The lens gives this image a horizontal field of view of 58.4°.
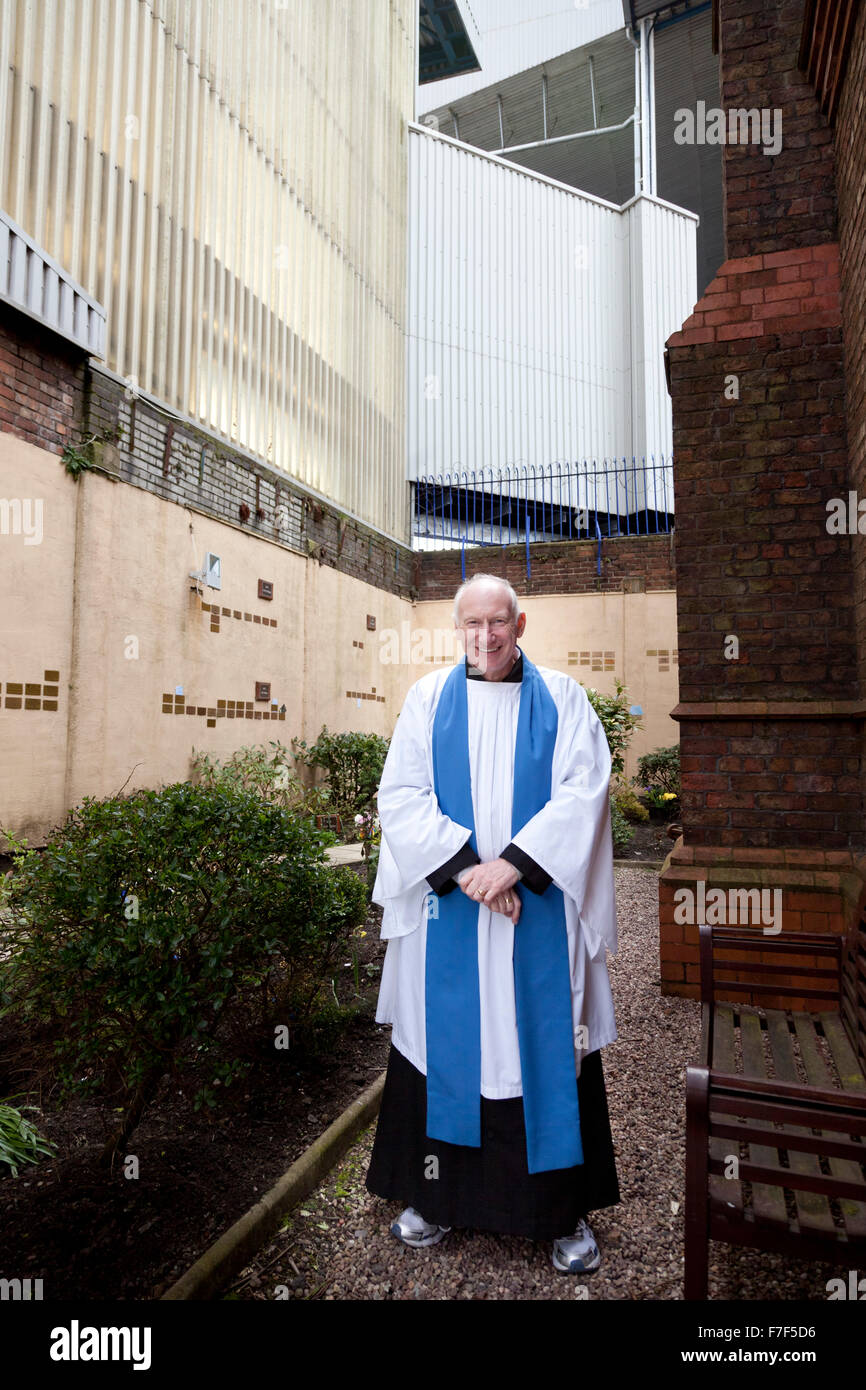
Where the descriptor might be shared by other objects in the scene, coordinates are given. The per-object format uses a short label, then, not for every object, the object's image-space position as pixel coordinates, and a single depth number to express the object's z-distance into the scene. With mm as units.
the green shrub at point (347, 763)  10578
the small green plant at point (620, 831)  8945
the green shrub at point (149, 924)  2422
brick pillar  4129
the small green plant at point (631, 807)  11289
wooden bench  1904
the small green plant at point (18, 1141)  2557
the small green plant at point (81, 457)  6996
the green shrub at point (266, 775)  8688
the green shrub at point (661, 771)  11711
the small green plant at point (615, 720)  10945
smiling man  2365
